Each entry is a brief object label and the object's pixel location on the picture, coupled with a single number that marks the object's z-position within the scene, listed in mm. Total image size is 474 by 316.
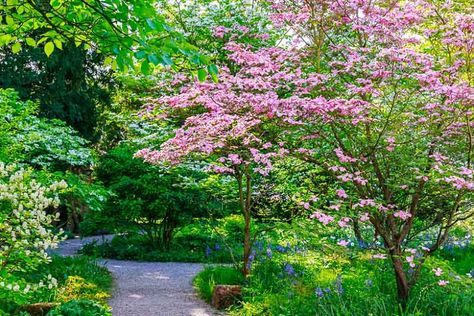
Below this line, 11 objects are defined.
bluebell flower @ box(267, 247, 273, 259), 7133
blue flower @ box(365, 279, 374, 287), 5235
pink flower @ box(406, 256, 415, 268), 4066
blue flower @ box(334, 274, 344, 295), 5172
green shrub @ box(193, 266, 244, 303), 7051
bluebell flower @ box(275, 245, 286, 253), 7786
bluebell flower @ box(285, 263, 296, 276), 6386
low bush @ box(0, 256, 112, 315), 6074
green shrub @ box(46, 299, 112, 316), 4578
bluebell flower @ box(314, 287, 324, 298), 5118
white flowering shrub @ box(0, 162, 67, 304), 3775
